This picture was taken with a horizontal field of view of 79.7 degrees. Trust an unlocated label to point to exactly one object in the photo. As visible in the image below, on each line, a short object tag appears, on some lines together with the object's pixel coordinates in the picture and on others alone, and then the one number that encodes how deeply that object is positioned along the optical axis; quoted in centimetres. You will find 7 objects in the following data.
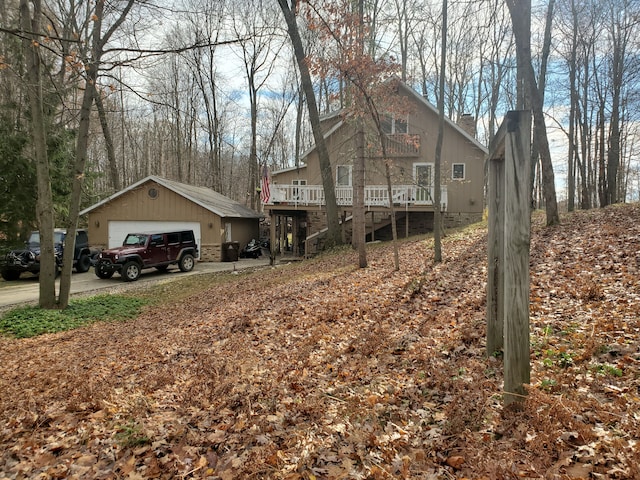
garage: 2186
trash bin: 2175
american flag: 1878
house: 1836
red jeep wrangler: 1534
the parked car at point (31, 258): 1545
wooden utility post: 262
